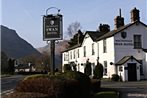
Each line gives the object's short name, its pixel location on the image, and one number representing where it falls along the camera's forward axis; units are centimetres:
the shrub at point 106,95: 2219
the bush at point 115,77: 4696
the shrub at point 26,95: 1273
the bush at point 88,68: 5780
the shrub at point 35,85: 1458
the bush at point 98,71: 5135
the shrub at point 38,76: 1515
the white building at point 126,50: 4728
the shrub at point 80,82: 1646
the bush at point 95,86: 2588
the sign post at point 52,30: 1817
